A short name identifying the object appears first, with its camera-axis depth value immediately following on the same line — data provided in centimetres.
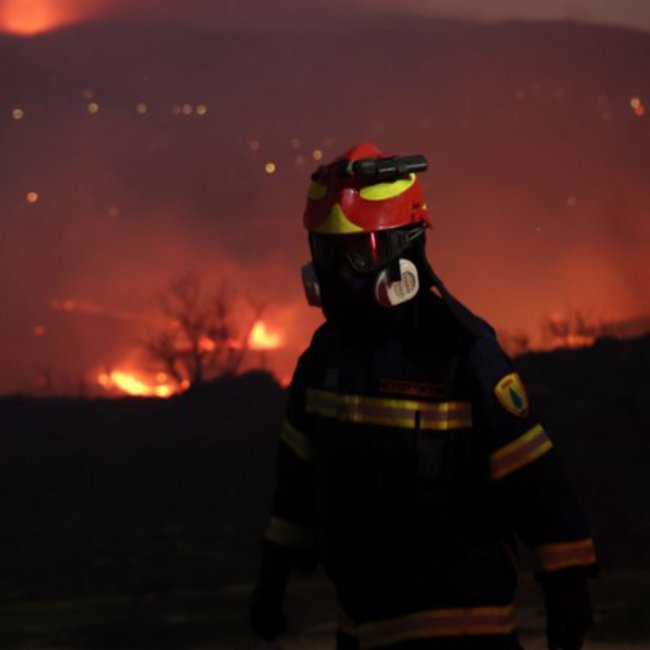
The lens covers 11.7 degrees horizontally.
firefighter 676
